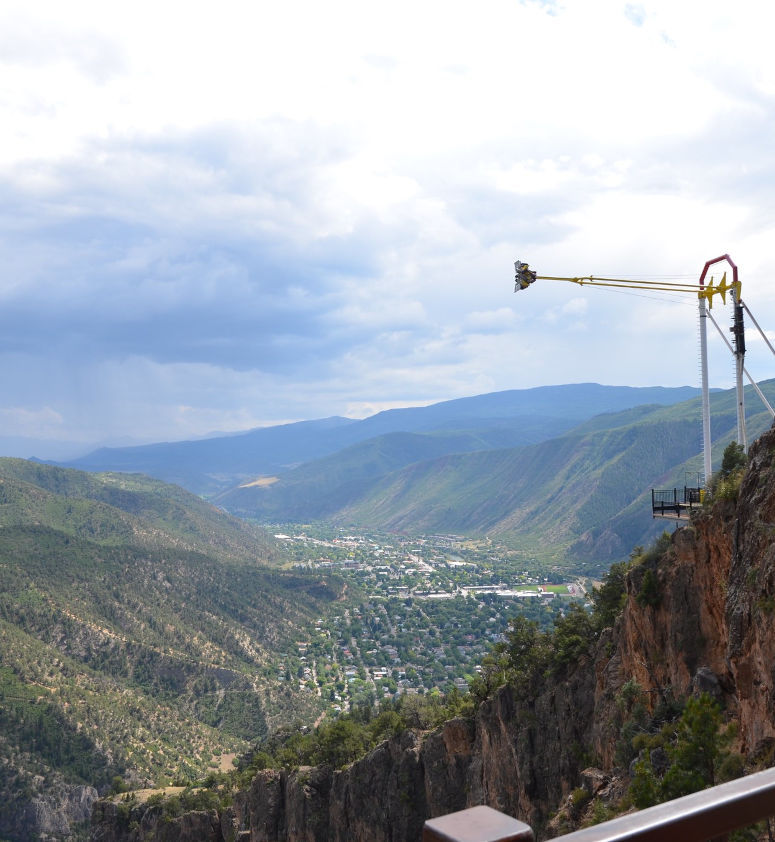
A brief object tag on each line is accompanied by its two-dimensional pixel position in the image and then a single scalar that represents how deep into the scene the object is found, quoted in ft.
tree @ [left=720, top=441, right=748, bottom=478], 89.20
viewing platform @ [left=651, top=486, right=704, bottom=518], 104.66
